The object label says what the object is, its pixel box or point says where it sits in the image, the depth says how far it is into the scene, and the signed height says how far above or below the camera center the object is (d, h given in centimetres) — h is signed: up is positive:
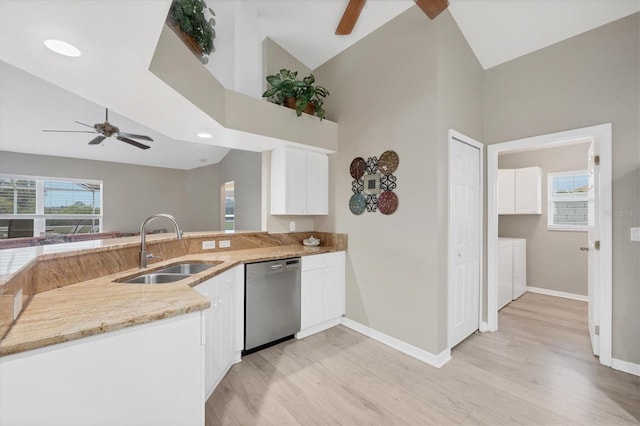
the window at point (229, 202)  756 +44
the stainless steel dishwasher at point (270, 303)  246 -87
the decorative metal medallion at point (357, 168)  305 +56
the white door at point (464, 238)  260 -24
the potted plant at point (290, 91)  293 +139
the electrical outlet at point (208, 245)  280 -33
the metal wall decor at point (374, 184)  273 +34
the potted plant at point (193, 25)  171 +130
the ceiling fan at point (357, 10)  214 +195
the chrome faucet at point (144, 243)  200 -23
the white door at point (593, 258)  244 -40
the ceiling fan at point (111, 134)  383 +122
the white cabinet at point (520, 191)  449 +44
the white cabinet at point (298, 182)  311 +40
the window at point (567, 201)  426 +26
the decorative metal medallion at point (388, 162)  271 +55
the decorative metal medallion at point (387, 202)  270 +14
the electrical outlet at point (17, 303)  105 -38
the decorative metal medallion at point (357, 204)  304 +13
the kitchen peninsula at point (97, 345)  92 -51
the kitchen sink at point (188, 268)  226 -48
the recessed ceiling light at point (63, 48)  121 +79
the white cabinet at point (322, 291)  286 -88
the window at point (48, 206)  541 +13
